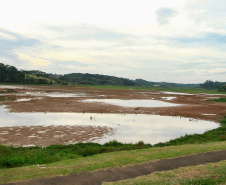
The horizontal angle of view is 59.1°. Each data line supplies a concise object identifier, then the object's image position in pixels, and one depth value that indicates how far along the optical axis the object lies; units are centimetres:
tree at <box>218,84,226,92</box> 11706
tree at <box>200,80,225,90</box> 18698
